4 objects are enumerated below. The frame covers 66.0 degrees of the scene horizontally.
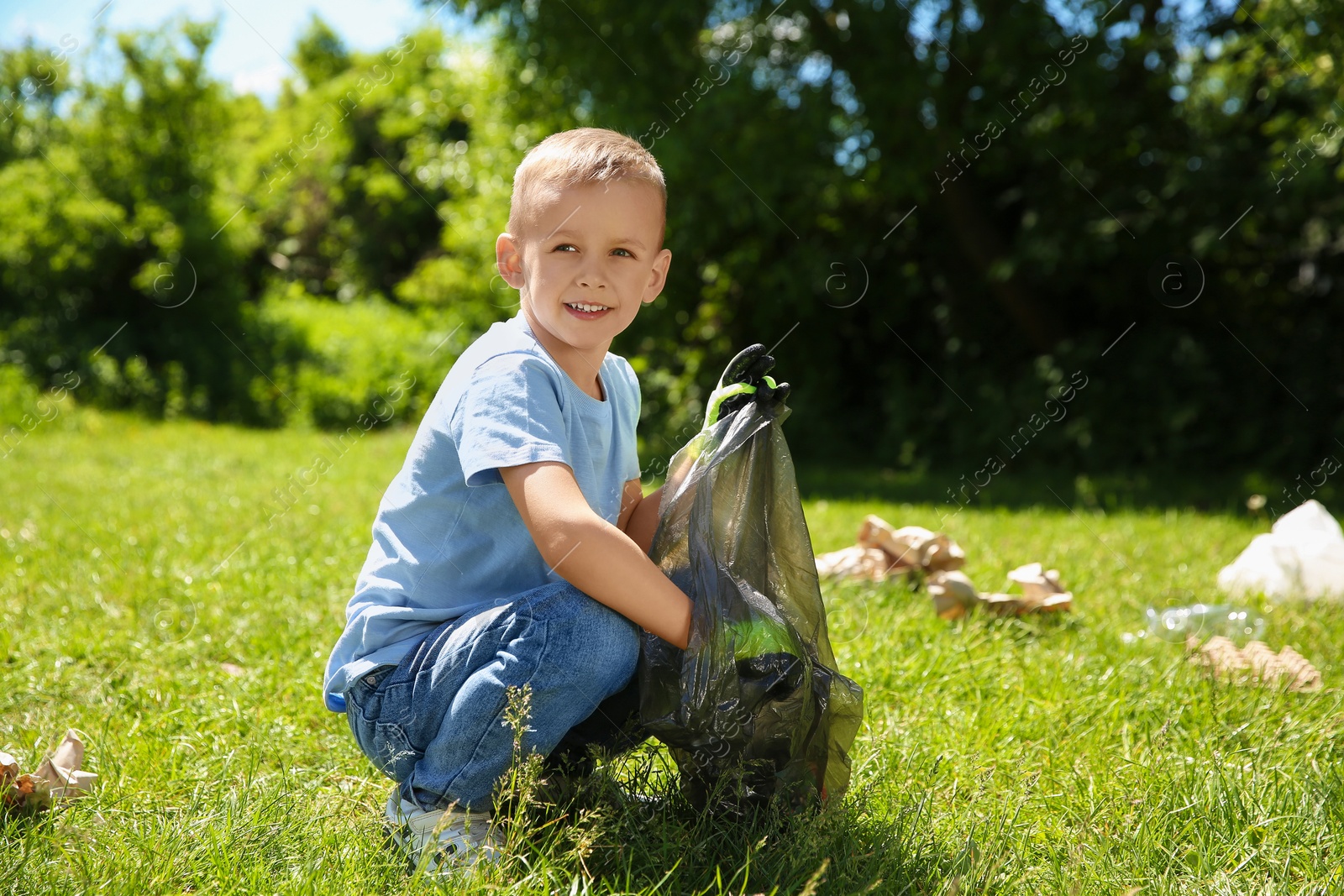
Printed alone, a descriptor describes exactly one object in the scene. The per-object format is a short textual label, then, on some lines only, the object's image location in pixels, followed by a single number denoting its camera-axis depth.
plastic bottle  3.25
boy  1.72
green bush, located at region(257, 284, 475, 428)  12.16
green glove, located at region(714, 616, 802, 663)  1.76
